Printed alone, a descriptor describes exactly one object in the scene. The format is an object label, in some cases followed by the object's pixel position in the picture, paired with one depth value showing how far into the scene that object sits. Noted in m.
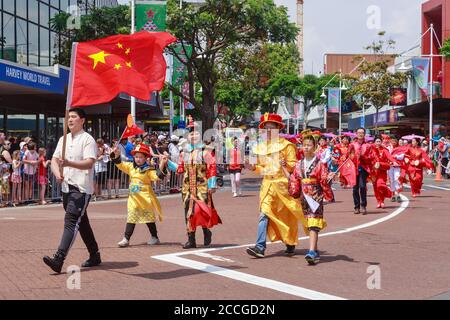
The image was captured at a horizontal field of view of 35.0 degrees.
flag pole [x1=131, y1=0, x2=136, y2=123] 24.77
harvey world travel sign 19.43
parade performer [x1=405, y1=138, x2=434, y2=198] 21.02
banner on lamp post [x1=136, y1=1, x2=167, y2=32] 23.08
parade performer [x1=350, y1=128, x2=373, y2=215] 15.99
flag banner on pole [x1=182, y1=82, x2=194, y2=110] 40.50
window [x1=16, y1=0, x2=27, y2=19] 26.45
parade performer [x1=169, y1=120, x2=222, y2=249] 10.23
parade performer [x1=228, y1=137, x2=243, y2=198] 21.54
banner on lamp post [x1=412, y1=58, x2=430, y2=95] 41.59
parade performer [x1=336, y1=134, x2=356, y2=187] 15.52
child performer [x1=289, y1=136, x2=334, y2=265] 9.15
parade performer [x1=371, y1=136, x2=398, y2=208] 17.22
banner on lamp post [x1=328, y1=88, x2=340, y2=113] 67.12
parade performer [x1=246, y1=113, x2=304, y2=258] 9.56
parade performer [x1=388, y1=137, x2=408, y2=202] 19.50
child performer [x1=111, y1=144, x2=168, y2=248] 10.55
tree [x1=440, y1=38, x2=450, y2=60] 40.25
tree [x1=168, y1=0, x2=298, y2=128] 26.81
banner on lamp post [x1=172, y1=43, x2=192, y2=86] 31.11
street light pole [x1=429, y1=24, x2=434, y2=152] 38.46
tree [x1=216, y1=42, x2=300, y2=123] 35.92
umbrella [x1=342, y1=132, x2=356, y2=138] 17.06
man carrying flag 8.09
